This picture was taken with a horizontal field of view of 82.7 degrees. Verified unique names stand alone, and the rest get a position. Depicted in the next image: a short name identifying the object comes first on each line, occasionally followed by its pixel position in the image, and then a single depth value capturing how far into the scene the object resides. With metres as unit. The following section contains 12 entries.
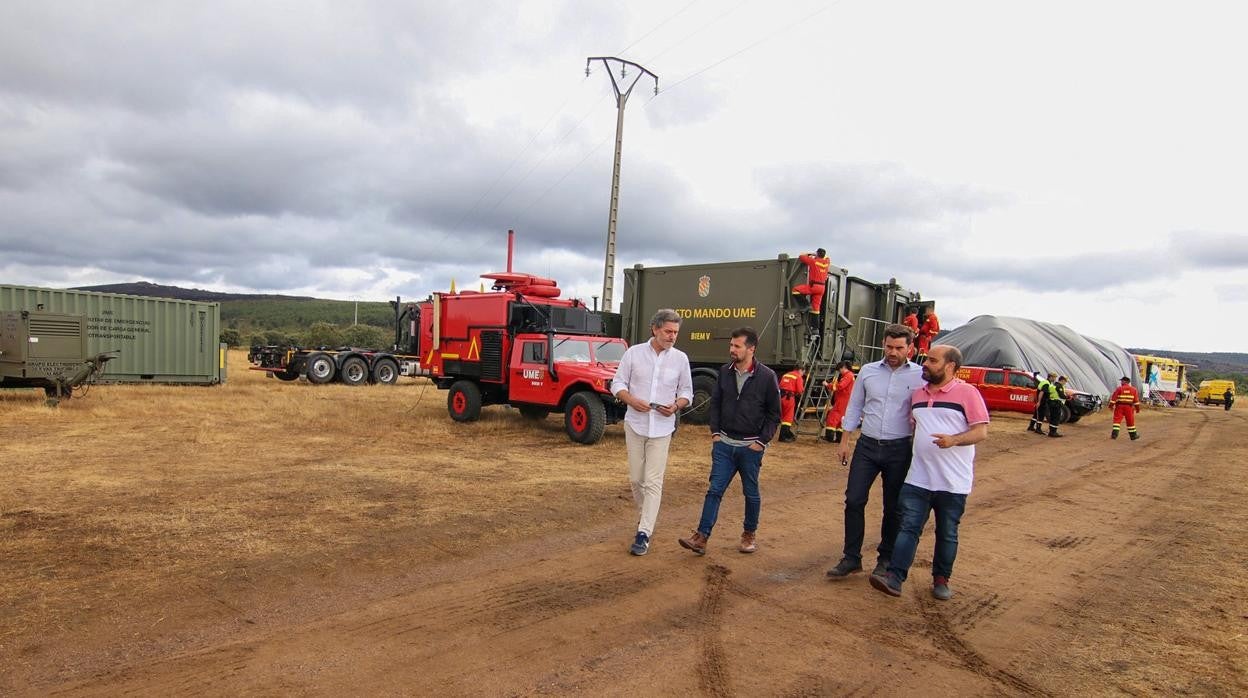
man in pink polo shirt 4.34
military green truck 13.26
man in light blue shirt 4.64
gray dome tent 27.88
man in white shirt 5.02
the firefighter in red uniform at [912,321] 13.57
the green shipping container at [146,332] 16.94
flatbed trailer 22.62
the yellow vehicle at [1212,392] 40.27
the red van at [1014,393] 20.19
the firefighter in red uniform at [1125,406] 15.98
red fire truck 10.80
